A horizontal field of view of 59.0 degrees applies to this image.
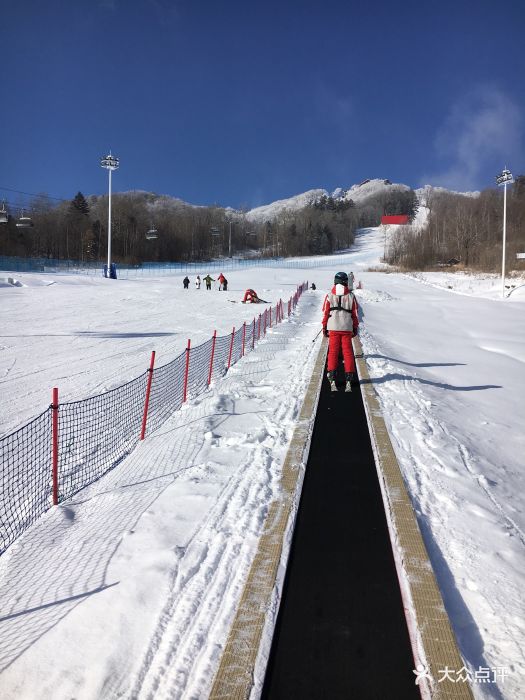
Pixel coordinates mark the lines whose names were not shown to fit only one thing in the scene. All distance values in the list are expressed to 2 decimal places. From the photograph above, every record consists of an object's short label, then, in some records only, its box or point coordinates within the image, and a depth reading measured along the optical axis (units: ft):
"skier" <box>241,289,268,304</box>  103.30
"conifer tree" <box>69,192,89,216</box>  329.11
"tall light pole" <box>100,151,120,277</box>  165.27
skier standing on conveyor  26.22
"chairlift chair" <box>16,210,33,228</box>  131.34
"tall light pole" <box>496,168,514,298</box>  128.47
